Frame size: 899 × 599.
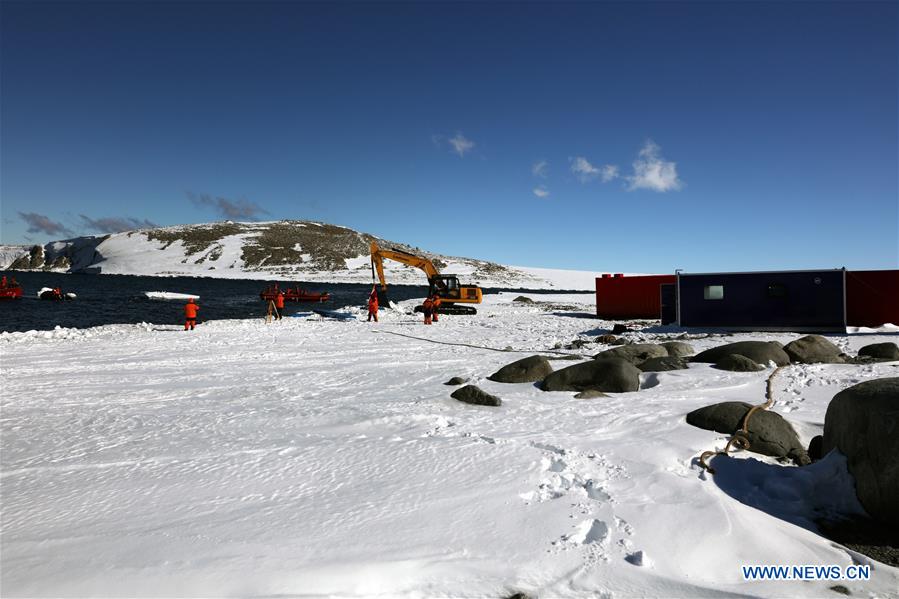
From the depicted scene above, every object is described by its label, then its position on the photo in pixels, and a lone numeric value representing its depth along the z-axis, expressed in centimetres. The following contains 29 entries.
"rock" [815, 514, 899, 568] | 388
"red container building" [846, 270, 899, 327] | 1764
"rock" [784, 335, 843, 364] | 1129
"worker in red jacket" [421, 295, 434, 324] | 2383
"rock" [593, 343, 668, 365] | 1180
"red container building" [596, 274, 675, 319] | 2544
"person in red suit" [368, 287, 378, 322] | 2486
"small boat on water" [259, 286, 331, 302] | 4281
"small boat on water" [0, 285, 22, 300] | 3906
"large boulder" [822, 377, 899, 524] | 413
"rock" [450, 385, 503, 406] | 813
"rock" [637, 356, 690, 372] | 1056
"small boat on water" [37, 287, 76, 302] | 3841
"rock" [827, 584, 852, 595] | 343
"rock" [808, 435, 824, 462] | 559
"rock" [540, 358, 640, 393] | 902
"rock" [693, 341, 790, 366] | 1108
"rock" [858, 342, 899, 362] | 1147
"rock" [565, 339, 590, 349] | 1556
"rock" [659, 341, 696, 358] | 1259
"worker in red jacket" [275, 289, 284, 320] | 2595
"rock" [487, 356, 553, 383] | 992
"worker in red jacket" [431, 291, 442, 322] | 2834
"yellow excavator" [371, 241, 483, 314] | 3012
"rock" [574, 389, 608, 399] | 844
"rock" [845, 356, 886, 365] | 1088
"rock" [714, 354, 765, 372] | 1030
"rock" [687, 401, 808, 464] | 590
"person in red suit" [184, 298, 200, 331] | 2111
